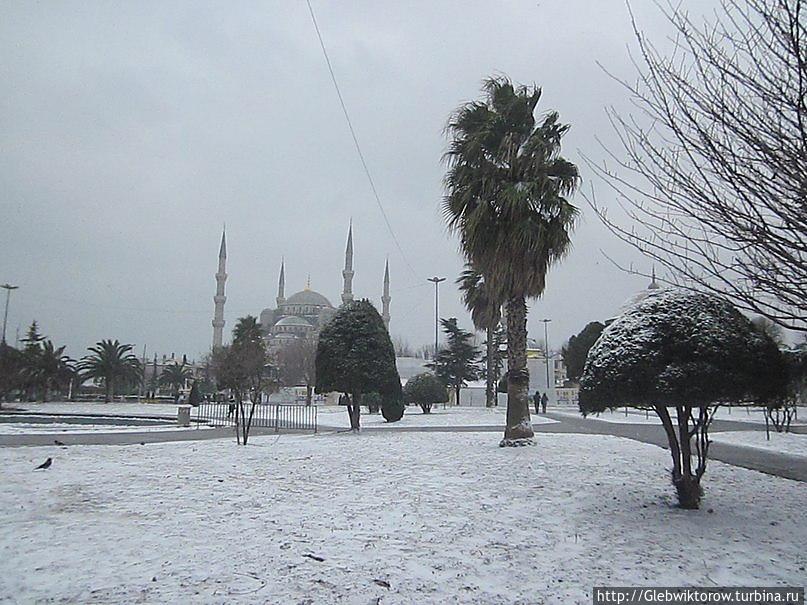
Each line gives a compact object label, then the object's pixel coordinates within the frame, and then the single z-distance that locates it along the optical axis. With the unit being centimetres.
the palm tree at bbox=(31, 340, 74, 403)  4853
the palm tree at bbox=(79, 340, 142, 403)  5144
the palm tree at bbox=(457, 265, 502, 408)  3391
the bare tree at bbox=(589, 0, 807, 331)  537
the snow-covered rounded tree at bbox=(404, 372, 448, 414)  3331
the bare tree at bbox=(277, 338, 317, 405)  6081
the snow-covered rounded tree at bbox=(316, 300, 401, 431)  1877
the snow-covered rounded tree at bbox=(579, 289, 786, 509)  701
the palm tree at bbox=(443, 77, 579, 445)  1398
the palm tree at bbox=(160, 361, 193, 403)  6887
